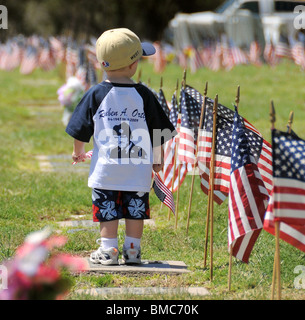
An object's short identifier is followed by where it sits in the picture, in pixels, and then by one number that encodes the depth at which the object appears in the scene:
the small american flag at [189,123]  11.94
